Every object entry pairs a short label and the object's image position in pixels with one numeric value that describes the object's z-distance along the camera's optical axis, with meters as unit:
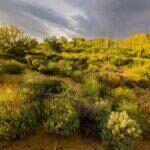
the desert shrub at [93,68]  10.41
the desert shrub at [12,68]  7.55
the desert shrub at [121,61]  13.56
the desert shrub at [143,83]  8.91
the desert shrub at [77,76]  7.72
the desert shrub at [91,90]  5.42
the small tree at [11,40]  11.12
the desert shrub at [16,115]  3.96
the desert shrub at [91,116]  4.47
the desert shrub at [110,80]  7.63
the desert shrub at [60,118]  4.16
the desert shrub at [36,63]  9.17
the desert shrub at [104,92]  5.92
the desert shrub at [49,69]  8.65
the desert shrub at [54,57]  11.80
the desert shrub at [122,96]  5.67
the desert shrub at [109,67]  11.42
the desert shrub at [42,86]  4.83
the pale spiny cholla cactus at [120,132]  4.24
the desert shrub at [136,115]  5.12
